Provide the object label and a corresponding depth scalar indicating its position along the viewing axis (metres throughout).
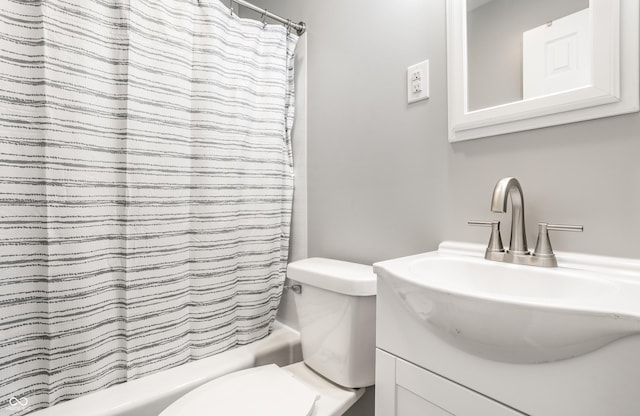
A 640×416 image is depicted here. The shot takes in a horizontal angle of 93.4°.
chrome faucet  0.69
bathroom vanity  0.43
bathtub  0.89
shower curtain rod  1.36
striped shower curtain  0.85
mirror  0.66
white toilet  0.84
